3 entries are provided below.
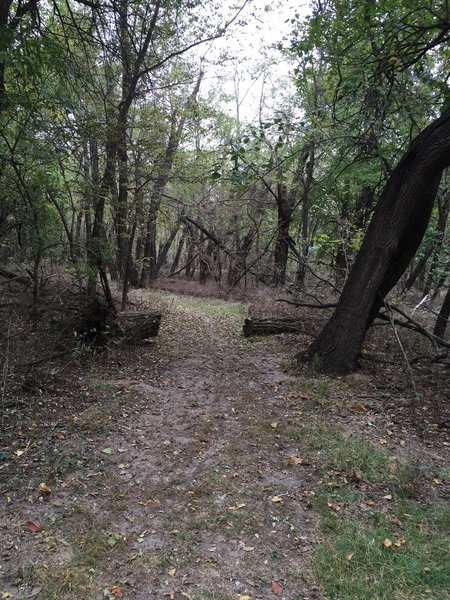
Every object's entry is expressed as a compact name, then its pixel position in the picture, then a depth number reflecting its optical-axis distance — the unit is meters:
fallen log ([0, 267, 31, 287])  9.45
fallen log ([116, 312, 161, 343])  8.23
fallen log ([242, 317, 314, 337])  9.57
